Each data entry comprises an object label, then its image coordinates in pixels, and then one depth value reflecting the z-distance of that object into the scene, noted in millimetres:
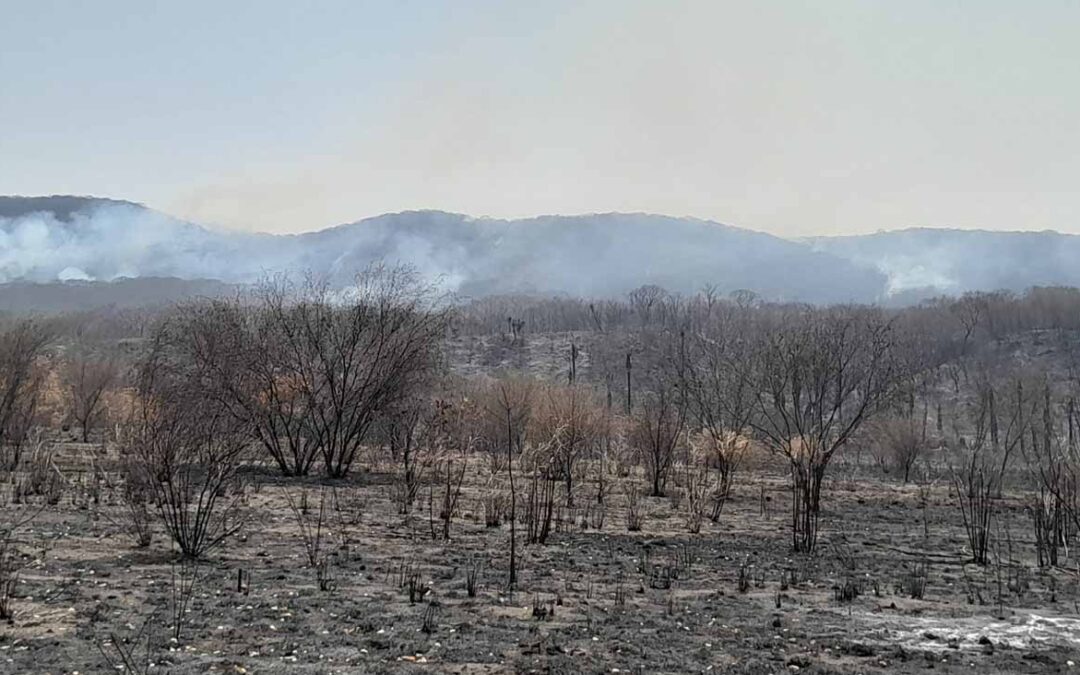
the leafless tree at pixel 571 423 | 19641
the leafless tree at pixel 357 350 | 20859
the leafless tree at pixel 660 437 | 20344
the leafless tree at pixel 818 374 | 15211
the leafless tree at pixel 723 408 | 20047
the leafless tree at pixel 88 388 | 29234
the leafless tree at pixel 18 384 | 18812
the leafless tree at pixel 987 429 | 11883
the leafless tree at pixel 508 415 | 27719
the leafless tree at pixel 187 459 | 9344
